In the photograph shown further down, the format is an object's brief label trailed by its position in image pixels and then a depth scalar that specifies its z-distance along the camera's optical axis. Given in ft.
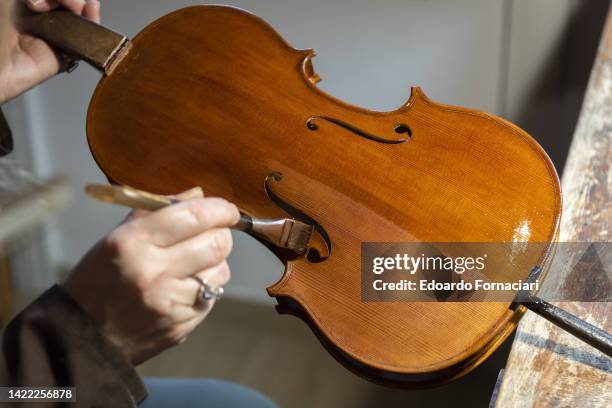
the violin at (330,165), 1.81
